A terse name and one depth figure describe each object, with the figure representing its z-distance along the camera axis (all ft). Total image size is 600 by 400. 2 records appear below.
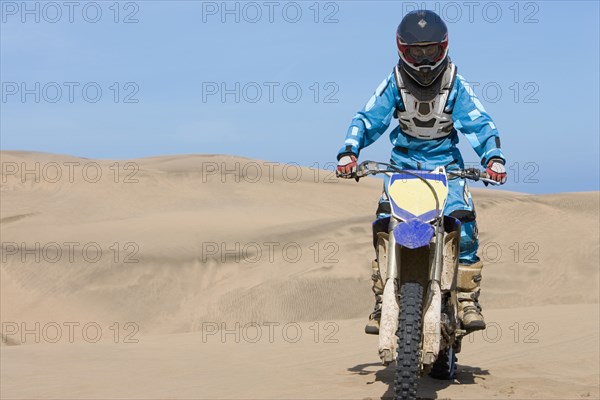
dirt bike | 33.76
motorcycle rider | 38.53
